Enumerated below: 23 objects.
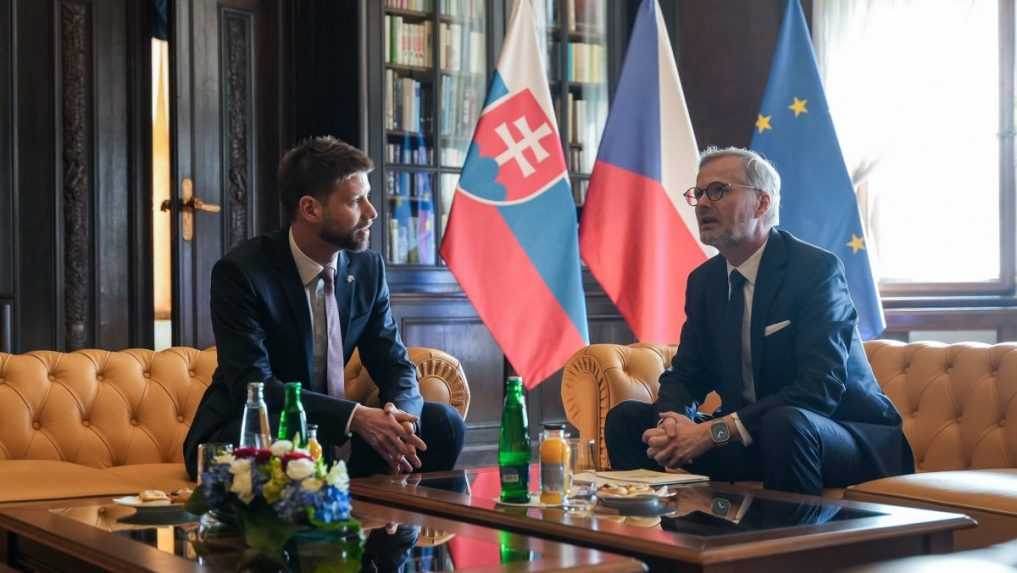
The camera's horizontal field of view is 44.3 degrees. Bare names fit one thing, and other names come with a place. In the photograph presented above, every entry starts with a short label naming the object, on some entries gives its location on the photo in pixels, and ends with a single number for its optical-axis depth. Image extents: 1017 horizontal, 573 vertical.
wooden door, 4.66
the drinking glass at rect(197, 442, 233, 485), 1.98
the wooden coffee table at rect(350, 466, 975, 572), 1.89
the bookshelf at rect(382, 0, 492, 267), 4.98
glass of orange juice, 2.25
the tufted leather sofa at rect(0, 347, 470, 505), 3.25
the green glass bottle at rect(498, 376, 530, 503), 2.30
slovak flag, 4.40
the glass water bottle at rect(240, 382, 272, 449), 2.01
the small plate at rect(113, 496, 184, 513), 2.31
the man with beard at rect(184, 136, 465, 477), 3.00
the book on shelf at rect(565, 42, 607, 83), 5.38
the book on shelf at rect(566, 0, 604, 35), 5.39
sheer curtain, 5.51
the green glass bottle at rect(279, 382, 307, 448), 2.08
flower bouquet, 1.75
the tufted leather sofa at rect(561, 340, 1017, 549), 2.76
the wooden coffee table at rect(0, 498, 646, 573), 1.78
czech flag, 4.46
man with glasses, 2.88
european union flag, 4.25
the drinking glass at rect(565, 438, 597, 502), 2.26
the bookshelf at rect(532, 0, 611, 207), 5.32
